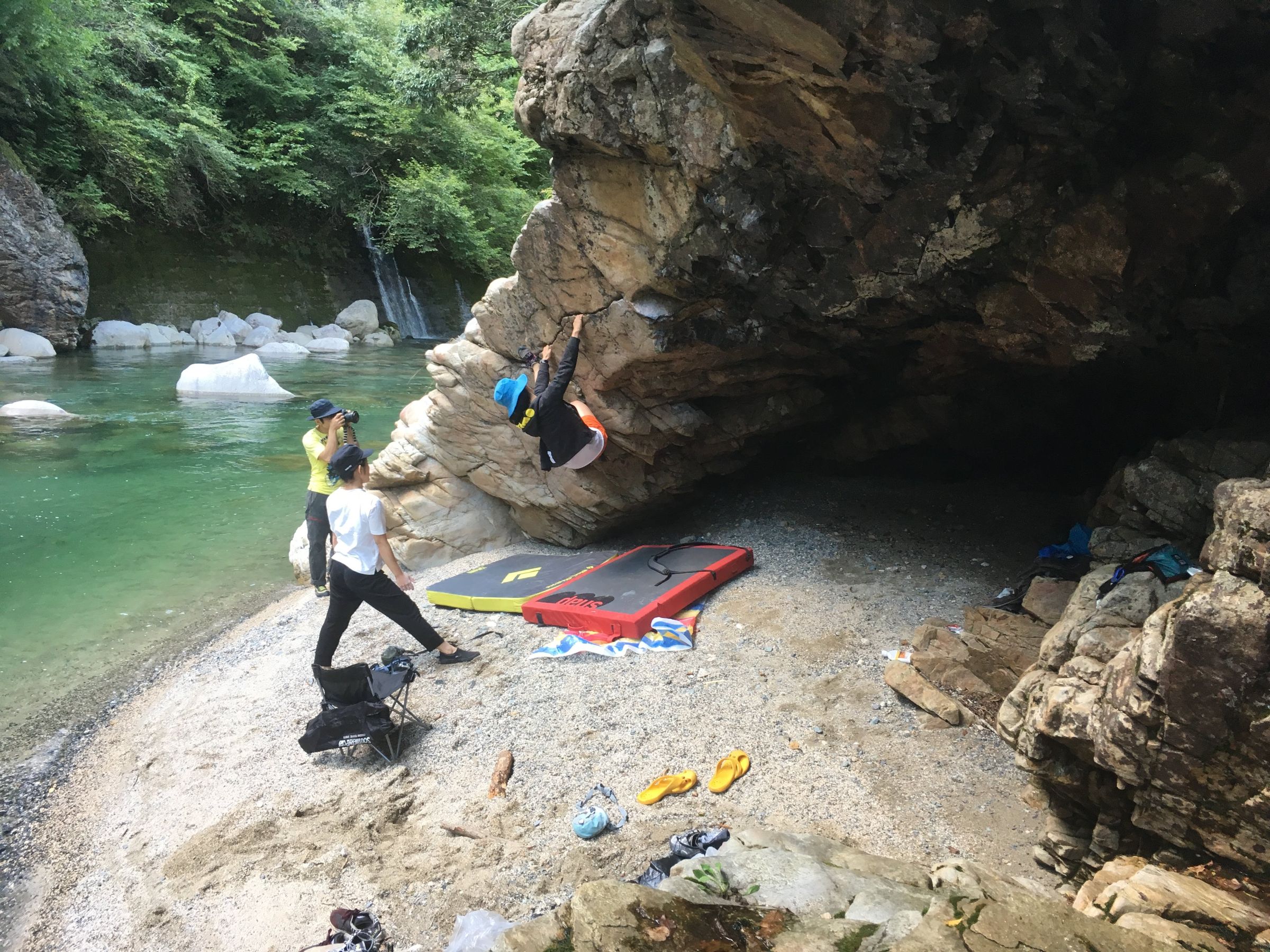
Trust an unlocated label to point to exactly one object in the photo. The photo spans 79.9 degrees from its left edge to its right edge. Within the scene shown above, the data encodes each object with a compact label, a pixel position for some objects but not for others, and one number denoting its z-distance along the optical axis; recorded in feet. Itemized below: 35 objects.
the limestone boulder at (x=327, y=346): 80.89
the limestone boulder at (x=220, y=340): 78.59
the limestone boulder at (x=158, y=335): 75.61
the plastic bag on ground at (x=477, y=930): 10.54
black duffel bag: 15.43
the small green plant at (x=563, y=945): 8.00
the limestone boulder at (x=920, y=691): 14.62
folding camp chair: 15.46
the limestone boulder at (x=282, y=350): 77.41
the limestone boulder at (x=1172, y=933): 7.41
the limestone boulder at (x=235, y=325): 80.23
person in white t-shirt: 16.84
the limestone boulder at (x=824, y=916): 7.48
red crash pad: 19.07
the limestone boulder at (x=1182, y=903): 7.99
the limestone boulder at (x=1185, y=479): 15.15
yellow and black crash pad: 22.06
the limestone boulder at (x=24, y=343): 63.46
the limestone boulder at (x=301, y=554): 28.71
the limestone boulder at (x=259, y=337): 80.07
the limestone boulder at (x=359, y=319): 87.40
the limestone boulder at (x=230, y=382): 56.65
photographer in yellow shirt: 22.47
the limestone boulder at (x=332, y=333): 84.17
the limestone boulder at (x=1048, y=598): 16.88
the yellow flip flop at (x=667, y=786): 13.38
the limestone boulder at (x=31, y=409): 46.80
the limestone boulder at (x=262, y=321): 82.33
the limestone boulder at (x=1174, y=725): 8.74
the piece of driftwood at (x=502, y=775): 14.15
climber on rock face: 19.10
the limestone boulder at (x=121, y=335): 73.26
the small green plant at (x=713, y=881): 9.55
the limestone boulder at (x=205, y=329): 78.64
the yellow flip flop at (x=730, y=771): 13.44
